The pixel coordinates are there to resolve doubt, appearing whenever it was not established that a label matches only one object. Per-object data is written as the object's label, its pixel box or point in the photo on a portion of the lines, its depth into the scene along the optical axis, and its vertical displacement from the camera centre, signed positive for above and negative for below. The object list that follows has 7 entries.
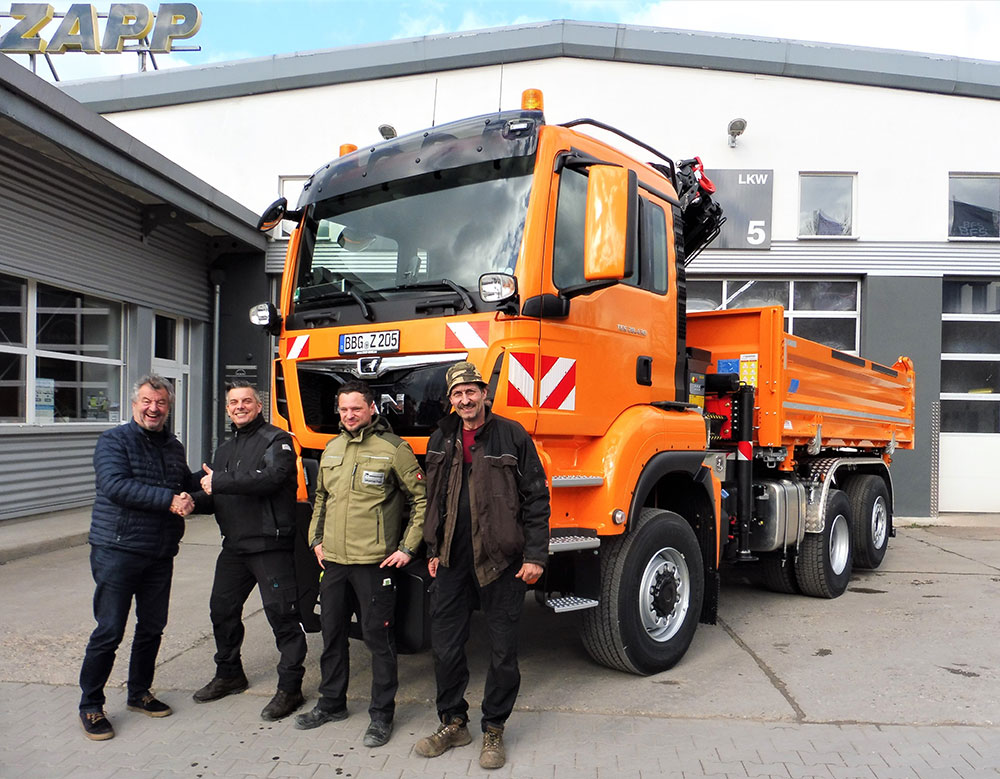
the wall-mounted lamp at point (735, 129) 12.17 +3.80
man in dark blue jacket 3.88 -0.76
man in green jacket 3.80 -0.73
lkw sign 12.47 +2.70
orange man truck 3.89 +0.26
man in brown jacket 3.58 -0.71
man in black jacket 4.07 -0.73
